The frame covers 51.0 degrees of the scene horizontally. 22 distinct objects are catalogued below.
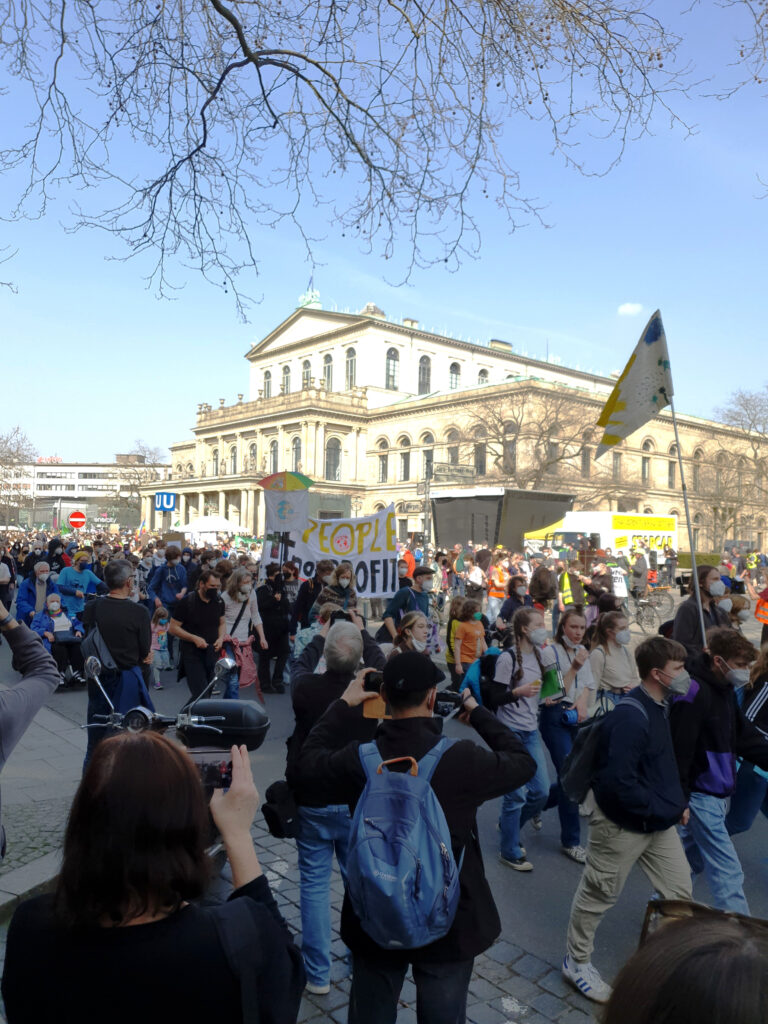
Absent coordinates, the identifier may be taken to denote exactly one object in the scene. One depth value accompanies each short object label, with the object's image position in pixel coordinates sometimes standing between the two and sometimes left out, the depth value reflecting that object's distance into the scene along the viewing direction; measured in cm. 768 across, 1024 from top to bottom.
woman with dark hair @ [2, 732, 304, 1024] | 138
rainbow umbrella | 1413
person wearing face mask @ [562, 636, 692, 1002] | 356
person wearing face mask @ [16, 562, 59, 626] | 1106
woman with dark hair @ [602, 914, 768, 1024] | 92
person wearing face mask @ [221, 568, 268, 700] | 867
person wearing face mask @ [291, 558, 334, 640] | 1092
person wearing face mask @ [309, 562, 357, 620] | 999
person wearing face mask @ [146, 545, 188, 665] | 1231
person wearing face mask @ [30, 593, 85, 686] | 1069
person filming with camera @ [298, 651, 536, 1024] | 239
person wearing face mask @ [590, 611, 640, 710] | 548
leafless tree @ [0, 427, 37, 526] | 4584
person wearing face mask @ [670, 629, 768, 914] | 396
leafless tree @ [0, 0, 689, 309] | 506
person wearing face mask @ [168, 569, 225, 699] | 785
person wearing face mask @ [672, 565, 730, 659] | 777
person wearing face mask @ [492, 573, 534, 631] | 1038
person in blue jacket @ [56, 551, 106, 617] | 1121
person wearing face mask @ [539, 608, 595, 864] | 549
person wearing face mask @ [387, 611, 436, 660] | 614
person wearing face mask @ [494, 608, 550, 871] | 503
